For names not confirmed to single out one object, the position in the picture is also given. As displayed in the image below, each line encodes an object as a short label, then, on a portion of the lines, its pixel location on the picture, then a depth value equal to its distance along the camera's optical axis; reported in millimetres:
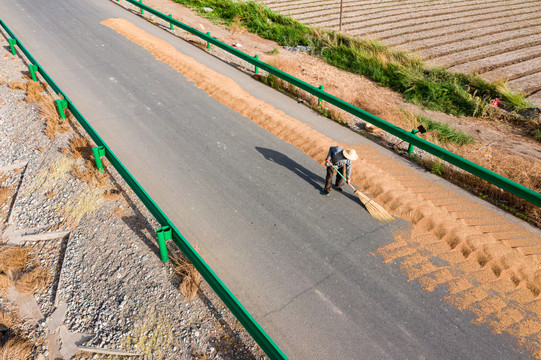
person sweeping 7496
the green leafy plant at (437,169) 8836
